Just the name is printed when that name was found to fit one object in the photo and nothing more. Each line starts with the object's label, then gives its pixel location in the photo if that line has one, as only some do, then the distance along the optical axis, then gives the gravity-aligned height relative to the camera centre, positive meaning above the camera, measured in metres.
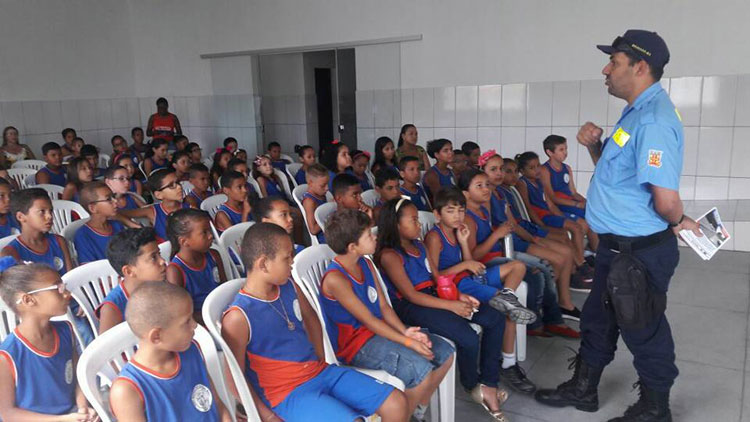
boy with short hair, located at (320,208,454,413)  2.16 -0.85
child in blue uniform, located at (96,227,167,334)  2.12 -0.54
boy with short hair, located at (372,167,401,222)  3.91 -0.52
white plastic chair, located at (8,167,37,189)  5.06 -0.53
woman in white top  6.25 -0.34
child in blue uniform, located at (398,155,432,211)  4.21 -0.54
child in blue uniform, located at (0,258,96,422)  1.71 -0.73
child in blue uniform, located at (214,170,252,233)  3.67 -0.57
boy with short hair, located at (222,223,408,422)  1.81 -0.80
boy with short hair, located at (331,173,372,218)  3.55 -0.51
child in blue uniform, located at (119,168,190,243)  3.53 -0.55
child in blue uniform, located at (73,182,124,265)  2.99 -0.59
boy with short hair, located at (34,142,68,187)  5.02 -0.49
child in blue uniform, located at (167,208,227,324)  2.43 -0.61
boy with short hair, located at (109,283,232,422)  1.47 -0.67
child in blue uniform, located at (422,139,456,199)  4.67 -0.52
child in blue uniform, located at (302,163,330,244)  3.71 -0.55
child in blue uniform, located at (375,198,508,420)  2.48 -0.89
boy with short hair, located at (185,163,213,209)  4.27 -0.50
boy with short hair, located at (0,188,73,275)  2.73 -0.56
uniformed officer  2.08 -0.41
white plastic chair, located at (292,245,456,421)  2.15 -0.74
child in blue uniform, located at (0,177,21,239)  3.14 -0.55
